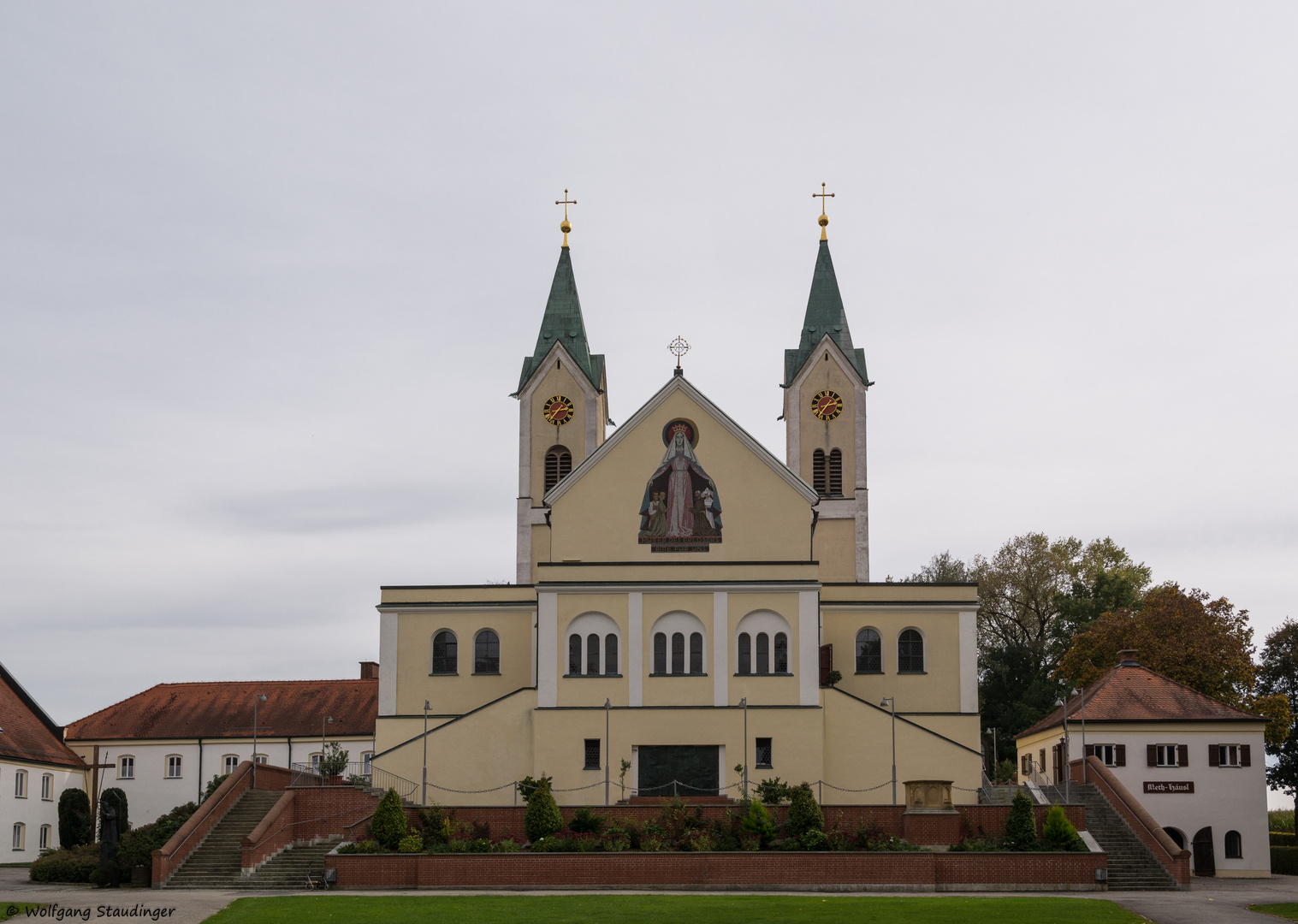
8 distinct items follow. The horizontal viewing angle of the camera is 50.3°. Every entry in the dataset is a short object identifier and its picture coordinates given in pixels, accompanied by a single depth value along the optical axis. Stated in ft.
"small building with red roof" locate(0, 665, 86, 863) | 182.60
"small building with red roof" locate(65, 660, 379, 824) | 223.51
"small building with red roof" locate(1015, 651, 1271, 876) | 161.79
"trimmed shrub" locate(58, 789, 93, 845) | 188.03
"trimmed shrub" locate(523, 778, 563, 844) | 129.18
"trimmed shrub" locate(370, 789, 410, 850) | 126.52
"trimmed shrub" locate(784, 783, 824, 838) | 127.34
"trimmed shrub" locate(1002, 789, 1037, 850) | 124.67
